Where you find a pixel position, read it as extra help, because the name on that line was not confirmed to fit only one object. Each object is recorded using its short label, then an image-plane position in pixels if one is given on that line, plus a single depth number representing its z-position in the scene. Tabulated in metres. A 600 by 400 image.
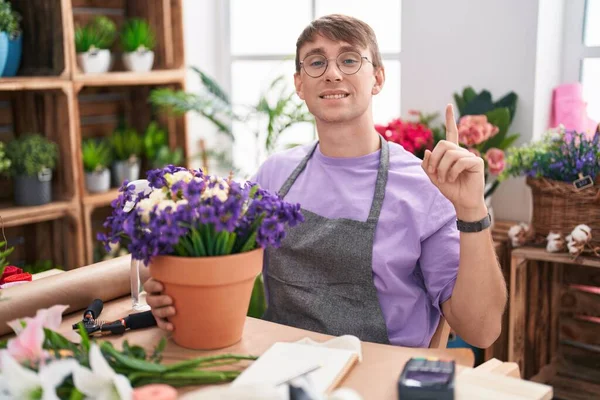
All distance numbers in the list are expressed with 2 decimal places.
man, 1.56
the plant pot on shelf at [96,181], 3.33
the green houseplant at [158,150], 3.53
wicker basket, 2.44
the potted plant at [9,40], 2.93
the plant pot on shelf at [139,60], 3.43
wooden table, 1.11
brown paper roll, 1.39
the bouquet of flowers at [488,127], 2.70
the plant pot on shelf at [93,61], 3.22
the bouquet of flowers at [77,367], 0.97
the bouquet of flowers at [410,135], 2.74
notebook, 1.13
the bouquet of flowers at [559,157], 2.41
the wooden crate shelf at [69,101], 3.08
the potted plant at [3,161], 2.84
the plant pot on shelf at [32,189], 3.06
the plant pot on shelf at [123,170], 3.49
